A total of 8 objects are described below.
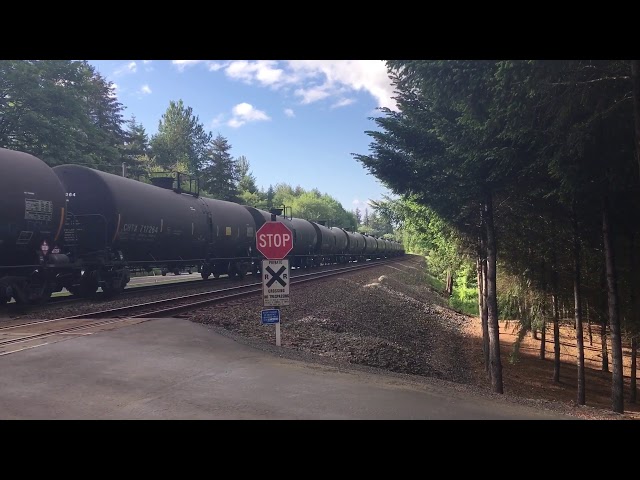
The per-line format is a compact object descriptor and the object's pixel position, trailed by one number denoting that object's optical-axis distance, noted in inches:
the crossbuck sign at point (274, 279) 352.2
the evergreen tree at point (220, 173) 2674.7
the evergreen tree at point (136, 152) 2160.1
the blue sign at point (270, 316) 343.6
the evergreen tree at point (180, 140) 2780.5
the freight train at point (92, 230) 453.7
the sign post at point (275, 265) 352.5
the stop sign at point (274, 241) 356.8
